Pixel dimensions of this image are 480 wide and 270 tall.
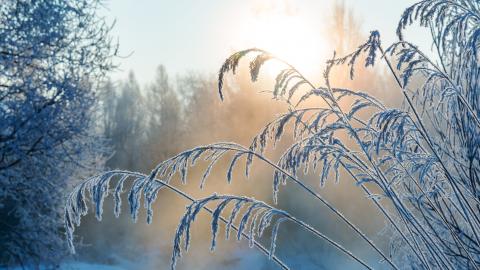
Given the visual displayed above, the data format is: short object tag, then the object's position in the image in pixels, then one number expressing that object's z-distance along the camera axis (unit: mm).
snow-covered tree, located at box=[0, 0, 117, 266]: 9578
